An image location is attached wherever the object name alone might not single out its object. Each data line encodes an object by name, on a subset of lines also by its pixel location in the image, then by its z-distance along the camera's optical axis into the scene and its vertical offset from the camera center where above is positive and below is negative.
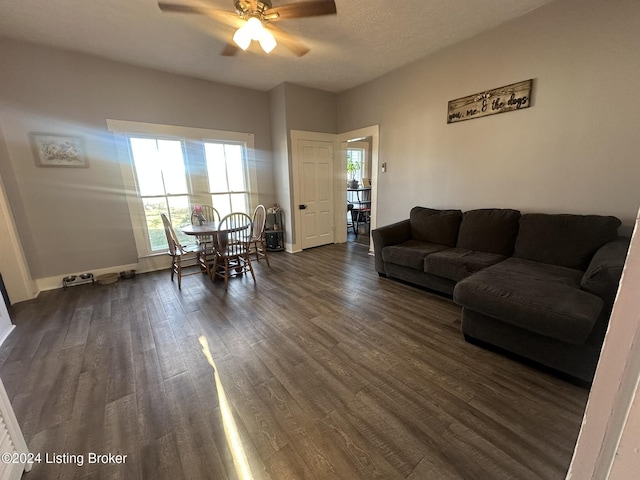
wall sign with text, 2.62 +0.80
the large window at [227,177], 4.24 +0.08
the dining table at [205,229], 3.11 -0.58
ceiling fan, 1.94 +1.31
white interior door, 4.62 -0.23
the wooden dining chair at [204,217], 3.64 -0.52
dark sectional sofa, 1.57 -0.80
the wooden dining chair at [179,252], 3.19 -0.89
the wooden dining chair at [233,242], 3.22 -0.79
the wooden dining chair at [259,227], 3.65 -0.67
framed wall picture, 3.01 +0.42
